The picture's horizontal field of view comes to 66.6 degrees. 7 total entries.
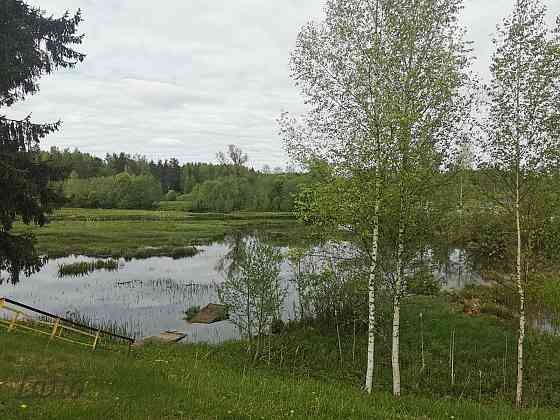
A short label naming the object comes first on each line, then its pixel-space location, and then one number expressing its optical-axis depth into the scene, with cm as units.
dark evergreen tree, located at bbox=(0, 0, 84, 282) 1431
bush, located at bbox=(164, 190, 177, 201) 12962
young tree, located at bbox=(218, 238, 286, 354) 1823
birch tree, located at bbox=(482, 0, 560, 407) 1262
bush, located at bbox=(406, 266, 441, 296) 1324
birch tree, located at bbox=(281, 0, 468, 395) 1253
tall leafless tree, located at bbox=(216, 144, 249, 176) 11844
